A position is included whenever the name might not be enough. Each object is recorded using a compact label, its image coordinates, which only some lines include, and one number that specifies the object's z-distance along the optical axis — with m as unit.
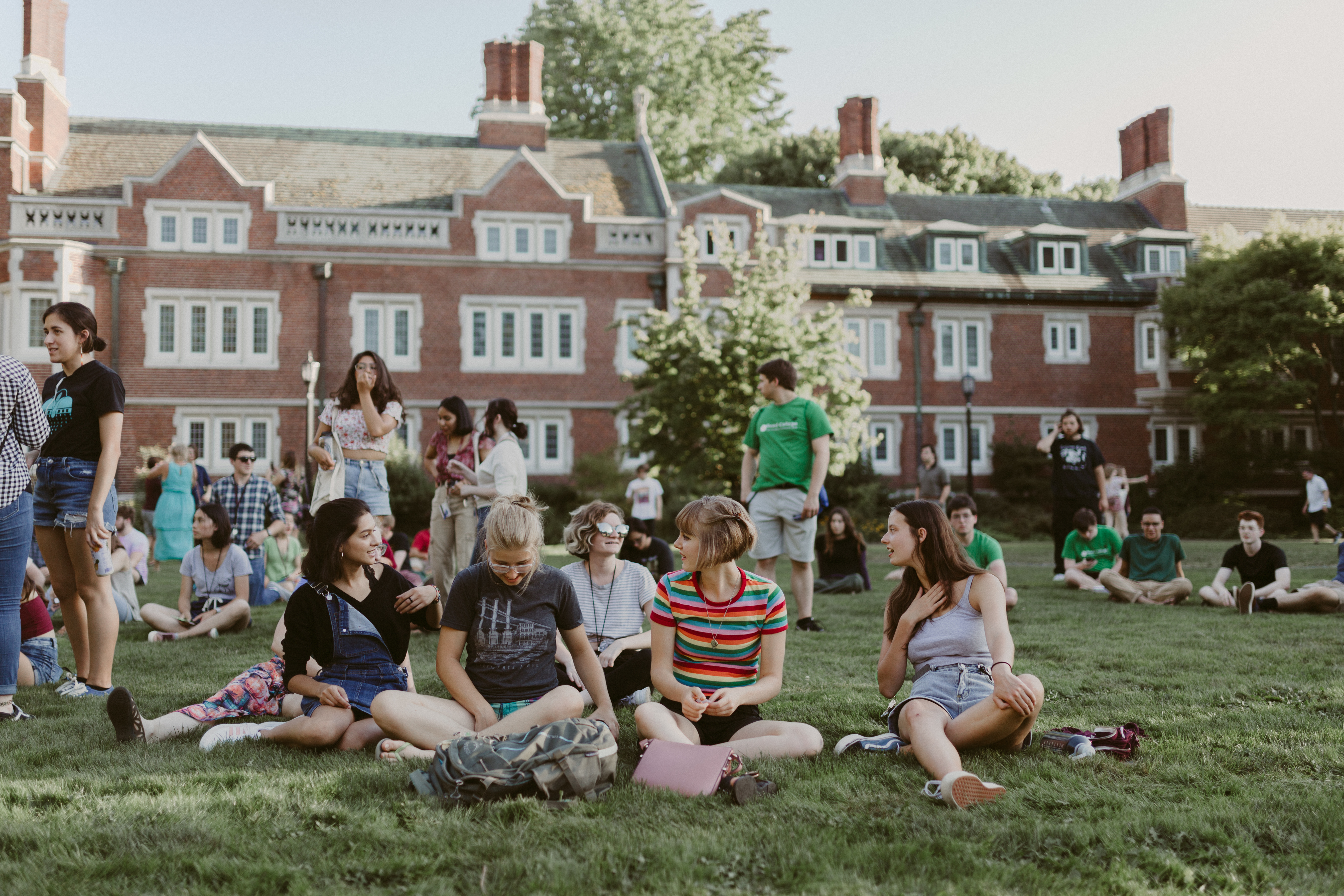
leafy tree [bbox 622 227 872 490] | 23.66
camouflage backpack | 3.89
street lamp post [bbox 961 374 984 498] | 26.20
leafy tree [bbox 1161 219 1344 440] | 29.62
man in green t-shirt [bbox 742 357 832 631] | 8.70
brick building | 28.06
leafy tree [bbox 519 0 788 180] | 40.84
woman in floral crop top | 7.86
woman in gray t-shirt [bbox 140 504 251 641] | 8.89
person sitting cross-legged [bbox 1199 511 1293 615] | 10.52
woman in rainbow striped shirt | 4.59
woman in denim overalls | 4.86
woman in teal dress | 12.79
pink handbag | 4.01
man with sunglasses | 10.44
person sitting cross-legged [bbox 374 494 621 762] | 4.58
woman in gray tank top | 4.48
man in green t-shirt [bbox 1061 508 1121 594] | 12.55
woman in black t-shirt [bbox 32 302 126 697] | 5.82
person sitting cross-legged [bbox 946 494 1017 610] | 8.56
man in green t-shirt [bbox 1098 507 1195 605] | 11.06
